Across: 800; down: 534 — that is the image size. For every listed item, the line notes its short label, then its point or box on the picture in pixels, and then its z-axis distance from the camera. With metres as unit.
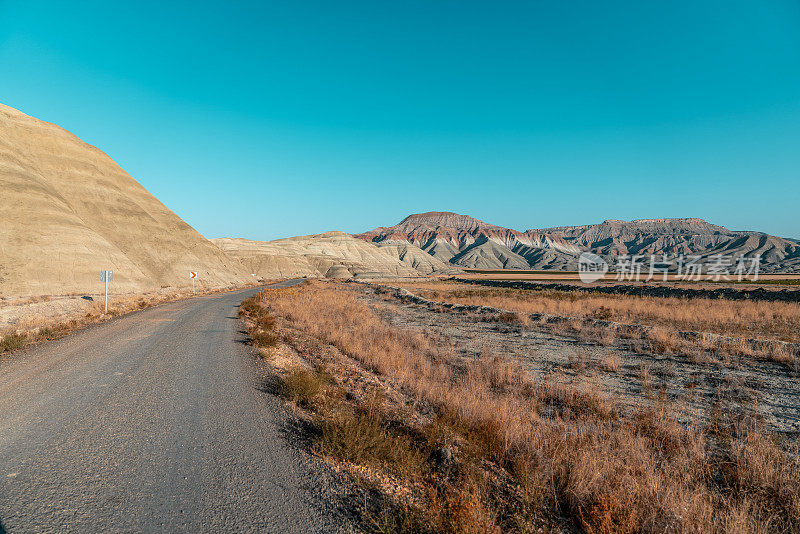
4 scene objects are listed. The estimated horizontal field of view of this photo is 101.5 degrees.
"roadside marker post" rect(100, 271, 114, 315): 17.81
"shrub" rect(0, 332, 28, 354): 9.36
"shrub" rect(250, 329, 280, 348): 10.51
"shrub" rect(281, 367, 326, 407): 6.06
